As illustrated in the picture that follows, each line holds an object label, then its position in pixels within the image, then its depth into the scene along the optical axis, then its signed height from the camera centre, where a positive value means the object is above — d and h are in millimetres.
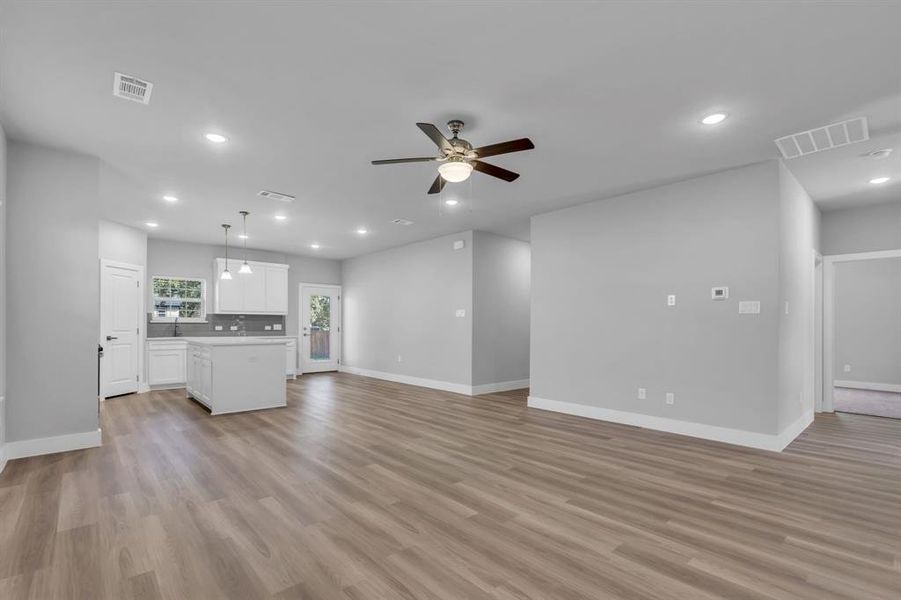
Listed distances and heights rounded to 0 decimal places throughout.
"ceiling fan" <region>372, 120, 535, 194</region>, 3027 +1134
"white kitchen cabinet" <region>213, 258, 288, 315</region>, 8852 +272
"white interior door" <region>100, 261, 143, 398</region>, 6871 -405
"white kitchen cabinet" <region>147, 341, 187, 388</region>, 7801 -1156
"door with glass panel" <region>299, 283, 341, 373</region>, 10398 -643
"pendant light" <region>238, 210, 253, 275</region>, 7578 +612
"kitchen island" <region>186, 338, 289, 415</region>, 5835 -1048
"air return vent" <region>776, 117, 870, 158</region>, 3385 +1396
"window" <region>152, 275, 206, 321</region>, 8414 +78
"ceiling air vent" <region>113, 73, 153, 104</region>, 2852 +1519
